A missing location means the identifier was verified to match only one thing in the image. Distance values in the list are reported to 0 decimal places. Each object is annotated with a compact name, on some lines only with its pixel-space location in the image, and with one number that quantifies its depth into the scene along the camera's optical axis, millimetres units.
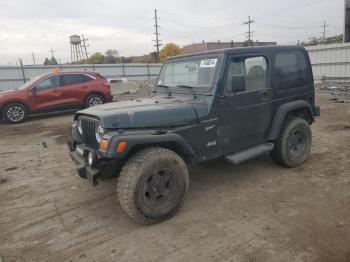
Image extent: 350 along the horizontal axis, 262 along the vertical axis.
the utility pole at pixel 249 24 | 56031
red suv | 10266
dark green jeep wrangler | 3252
